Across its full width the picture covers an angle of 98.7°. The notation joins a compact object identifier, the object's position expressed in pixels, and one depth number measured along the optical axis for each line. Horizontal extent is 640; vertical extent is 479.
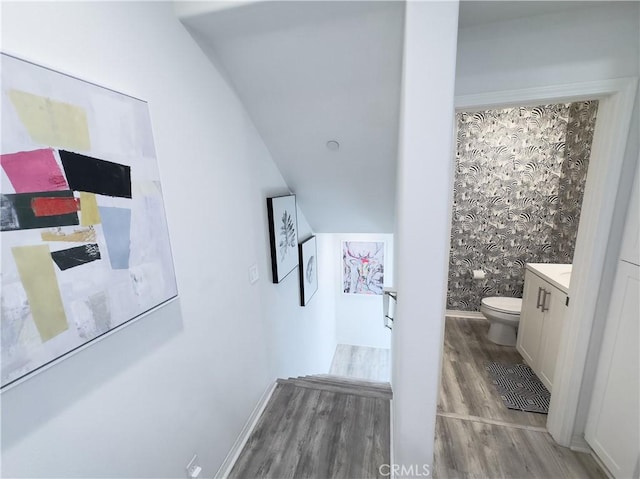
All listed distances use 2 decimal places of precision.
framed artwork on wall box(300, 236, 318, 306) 2.92
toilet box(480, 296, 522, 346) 2.77
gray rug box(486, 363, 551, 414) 2.03
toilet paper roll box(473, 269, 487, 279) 3.26
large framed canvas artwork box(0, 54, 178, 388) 0.67
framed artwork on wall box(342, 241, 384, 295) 4.48
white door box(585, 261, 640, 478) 1.31
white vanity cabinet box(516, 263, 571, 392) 2.05
